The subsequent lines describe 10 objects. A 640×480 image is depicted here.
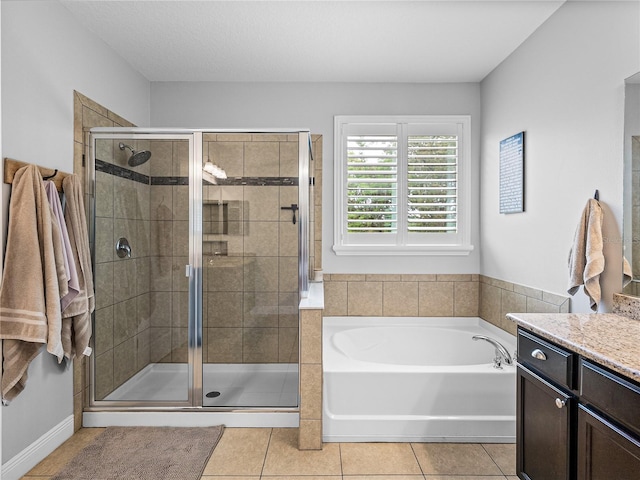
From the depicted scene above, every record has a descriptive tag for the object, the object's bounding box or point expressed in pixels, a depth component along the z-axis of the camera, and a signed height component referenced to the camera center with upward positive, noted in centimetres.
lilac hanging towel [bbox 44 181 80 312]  208 -10
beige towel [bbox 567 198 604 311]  194 -8
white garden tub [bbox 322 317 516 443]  241 -99
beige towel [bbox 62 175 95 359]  221 -21
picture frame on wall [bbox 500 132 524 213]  282 +46
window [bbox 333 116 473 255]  347 +46
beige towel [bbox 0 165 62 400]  189 -22
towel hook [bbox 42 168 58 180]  215 +33
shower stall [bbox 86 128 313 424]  257 -18
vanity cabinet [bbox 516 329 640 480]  118 -61
